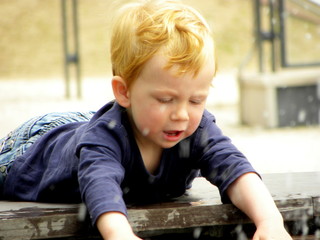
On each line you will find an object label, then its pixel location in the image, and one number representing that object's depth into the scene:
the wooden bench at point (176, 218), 4.51
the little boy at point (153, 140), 4.41
